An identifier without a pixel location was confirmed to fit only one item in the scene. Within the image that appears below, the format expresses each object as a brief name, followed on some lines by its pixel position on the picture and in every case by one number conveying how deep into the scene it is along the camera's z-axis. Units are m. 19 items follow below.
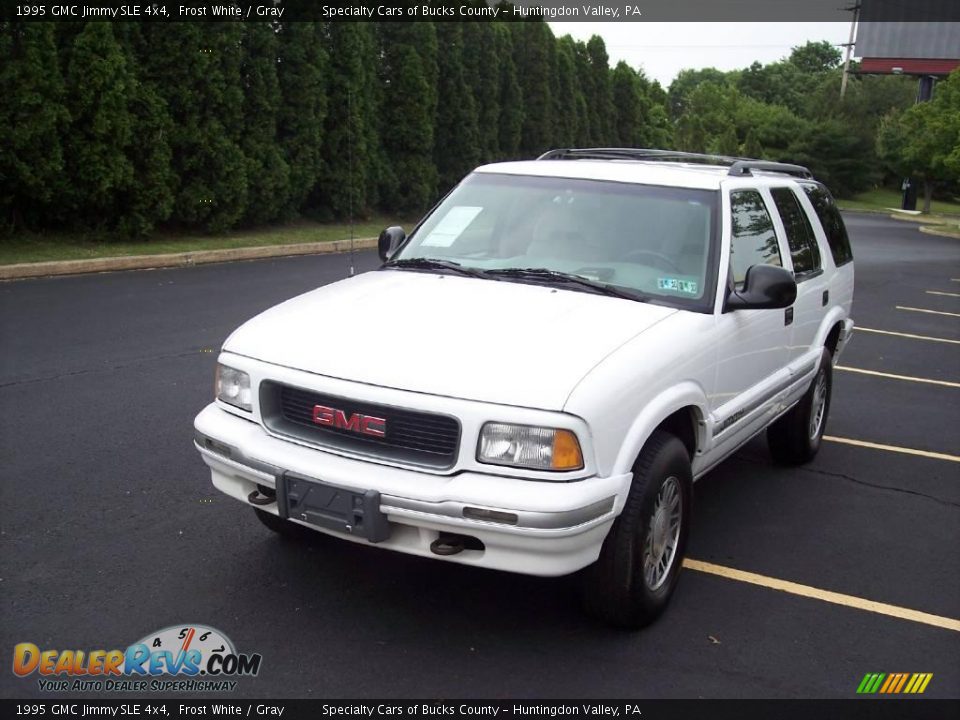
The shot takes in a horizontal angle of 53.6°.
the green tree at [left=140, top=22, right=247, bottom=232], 16.14
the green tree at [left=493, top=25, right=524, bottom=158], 26.53
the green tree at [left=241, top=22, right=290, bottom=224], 17.98
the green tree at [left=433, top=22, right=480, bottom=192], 24.09
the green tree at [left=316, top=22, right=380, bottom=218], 20.19
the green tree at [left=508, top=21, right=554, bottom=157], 28.02
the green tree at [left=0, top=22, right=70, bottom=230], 13.64
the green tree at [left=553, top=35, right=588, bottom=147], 29.81
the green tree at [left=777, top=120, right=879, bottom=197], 52.50
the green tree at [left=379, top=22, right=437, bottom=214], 22.64
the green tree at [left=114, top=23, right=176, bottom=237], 15.65
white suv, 3.47
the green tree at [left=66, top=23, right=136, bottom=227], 14.57
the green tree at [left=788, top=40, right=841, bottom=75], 110.38
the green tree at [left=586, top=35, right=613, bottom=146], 32.19
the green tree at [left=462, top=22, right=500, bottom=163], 25.03
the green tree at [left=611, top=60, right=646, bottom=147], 34.25
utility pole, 61.74
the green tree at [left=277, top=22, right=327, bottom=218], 18.92
